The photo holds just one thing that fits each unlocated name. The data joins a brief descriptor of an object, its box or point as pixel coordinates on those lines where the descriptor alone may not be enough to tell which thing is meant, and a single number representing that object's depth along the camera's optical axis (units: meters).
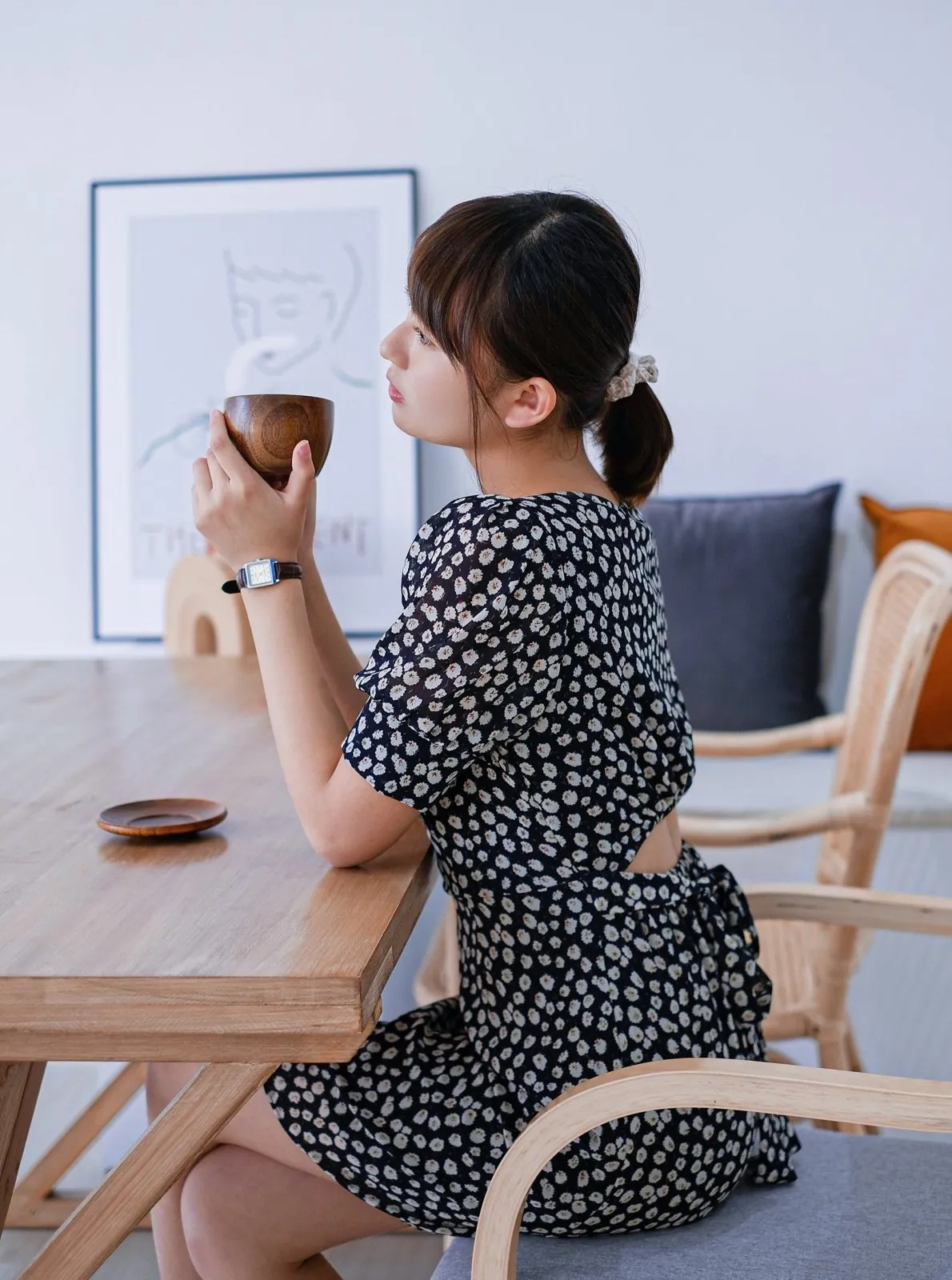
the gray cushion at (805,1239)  0.87
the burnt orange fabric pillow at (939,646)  2.75
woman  0.89
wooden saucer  0.95
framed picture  3.12
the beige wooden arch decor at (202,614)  2.07
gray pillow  2.82
